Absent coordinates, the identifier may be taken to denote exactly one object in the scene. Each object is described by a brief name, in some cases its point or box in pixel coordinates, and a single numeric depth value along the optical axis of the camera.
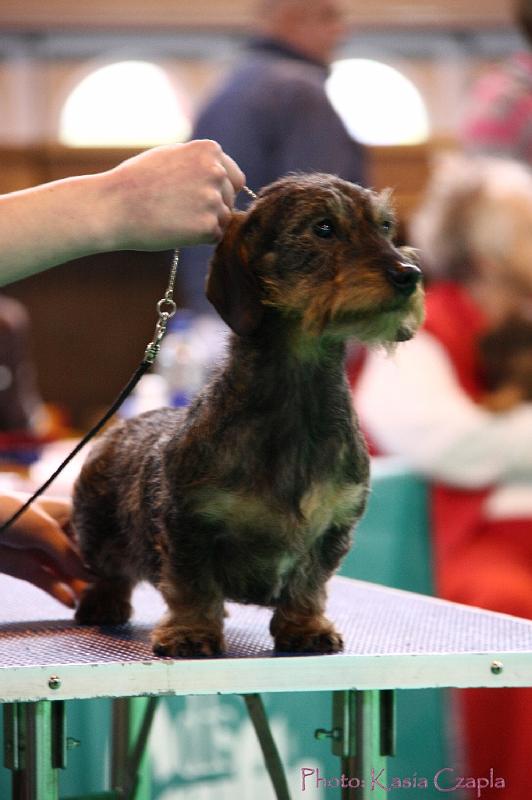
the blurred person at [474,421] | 4.98
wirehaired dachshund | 2.47
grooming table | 2.39
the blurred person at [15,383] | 8.78
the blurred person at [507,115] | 7.20
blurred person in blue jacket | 6.33
